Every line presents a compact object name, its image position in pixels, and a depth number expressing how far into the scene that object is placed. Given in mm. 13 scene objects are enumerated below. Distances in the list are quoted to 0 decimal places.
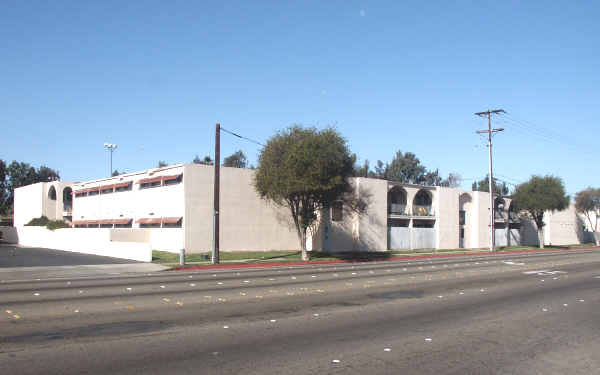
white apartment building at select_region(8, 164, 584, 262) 36719
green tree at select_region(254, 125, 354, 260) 31031
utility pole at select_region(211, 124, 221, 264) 28755
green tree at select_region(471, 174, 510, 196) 110362
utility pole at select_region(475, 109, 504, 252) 49625
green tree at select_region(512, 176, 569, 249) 57594
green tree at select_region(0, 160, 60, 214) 91000
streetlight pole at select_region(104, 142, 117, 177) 71375
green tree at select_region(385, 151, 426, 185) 97531
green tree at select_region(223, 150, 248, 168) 99062
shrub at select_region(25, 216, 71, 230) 51531
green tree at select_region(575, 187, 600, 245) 73312
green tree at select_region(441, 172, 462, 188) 116638
